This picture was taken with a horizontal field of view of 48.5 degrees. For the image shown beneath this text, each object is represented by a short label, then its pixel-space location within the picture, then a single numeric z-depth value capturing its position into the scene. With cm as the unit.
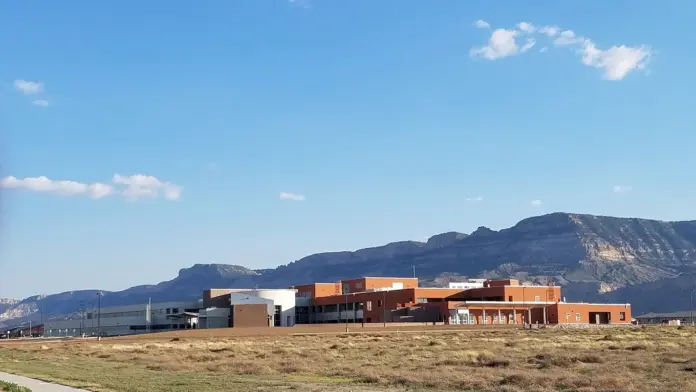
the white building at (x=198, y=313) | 16900
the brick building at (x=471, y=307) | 15088
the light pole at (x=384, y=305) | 15869
